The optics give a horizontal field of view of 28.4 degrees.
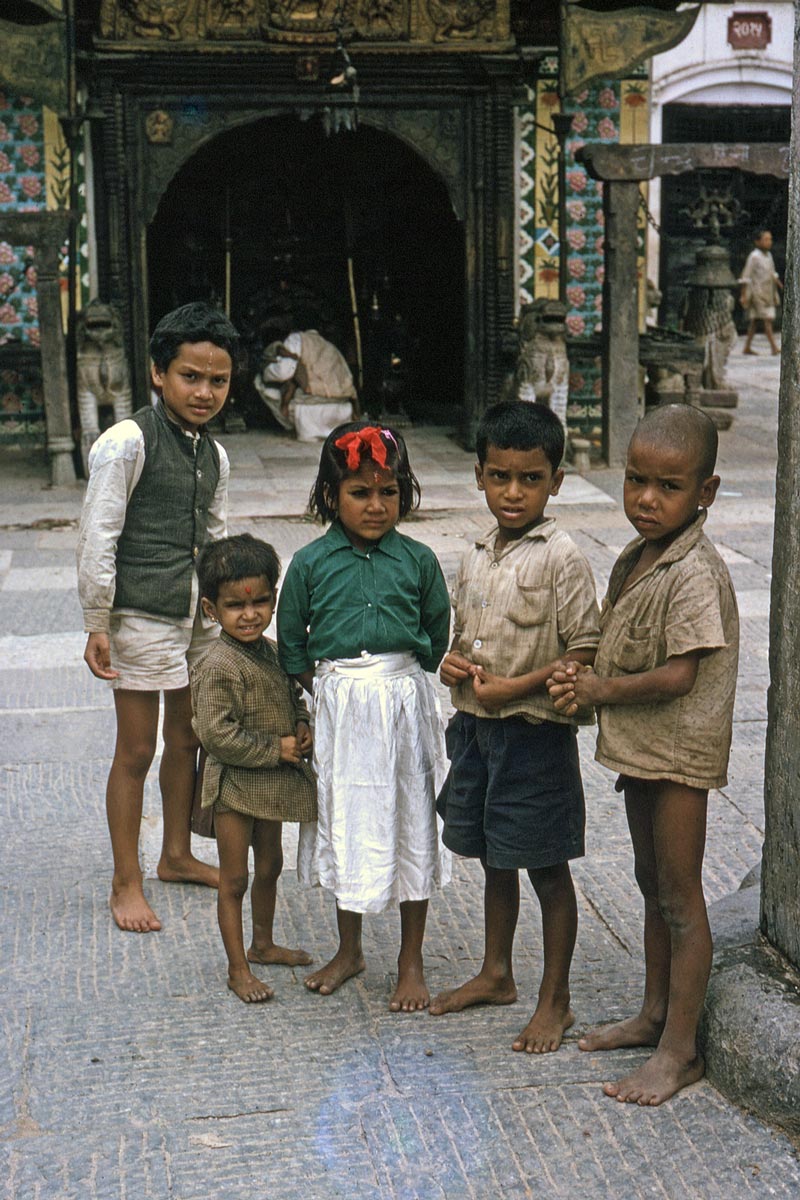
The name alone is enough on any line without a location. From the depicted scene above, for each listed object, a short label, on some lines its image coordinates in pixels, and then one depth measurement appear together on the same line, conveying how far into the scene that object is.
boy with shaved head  3.19
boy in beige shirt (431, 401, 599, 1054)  3.42
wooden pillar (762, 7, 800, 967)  3.30
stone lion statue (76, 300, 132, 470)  10.77
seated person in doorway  12.85
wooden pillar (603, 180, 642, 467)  10.97
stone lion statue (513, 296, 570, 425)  10.89
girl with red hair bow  3.63
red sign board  21.69
